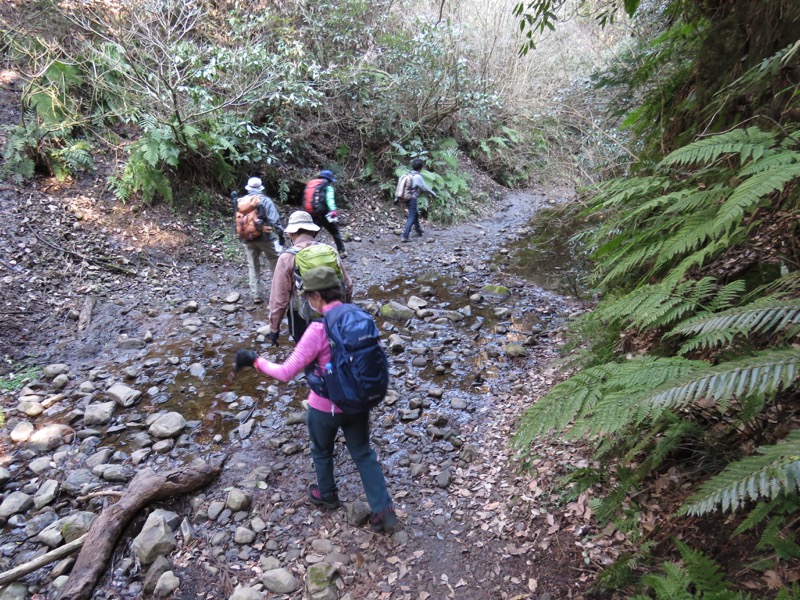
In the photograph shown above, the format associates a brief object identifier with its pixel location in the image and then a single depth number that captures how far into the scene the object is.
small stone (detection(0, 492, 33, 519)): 3.35
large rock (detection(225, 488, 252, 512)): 3.39
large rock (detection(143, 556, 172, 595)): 2.82
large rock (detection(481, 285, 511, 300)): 7.44
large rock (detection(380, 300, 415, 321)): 6.65
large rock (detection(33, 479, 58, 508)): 3.45
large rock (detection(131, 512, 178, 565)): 2.96
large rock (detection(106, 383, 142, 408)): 4.61
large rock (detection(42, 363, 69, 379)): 4.96
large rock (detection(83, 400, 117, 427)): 4.32
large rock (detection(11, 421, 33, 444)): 4.08
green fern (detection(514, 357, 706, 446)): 2.06
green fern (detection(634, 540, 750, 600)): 1.79
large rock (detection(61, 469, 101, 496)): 3.55
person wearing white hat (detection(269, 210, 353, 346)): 4.18
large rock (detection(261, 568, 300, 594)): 2.81
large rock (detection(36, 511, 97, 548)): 3.14
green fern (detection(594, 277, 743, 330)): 2.45
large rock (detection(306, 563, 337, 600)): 2.76
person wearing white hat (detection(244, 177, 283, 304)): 6.52
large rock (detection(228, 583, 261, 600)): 2.72
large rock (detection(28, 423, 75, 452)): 4.02
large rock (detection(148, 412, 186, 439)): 4.18
